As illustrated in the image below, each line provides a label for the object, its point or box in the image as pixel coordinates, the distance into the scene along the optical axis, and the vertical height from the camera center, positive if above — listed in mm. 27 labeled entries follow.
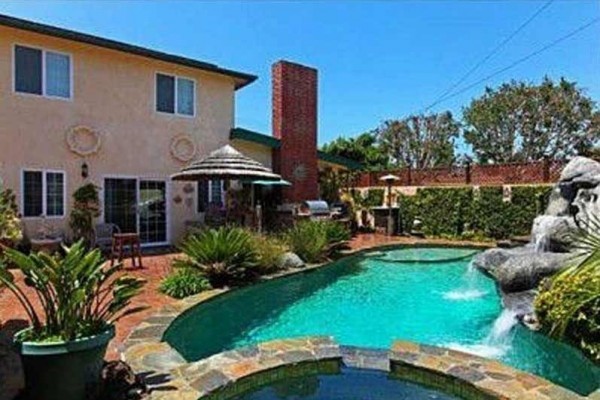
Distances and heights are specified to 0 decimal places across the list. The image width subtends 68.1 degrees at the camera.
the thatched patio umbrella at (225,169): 11383 +709
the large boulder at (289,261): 11539 -1719
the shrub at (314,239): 12977 -1311
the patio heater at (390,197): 20422 +9
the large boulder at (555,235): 10539 -914
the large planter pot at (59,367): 3895 -1534
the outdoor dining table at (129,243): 11148 -1272
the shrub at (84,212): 13445 -493
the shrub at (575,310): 5879 -1601
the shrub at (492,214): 18047 -691
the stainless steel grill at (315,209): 17406 -487
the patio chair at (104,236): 13484 -1223
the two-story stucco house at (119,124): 12828 +2432
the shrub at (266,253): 10735 -1423
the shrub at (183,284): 8812 -1791
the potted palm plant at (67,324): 3932 -1231
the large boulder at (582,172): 12113 +749
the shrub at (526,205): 16984 -274
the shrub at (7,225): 5613 -389
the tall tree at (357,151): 34062 +3549
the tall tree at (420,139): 38688 +5207
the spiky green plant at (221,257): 9695 -1347
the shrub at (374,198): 22578 -43
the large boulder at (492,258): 11719 -1654
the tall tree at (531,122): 30672 +5574
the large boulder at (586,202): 10812 -109
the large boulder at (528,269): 9000 -1492
